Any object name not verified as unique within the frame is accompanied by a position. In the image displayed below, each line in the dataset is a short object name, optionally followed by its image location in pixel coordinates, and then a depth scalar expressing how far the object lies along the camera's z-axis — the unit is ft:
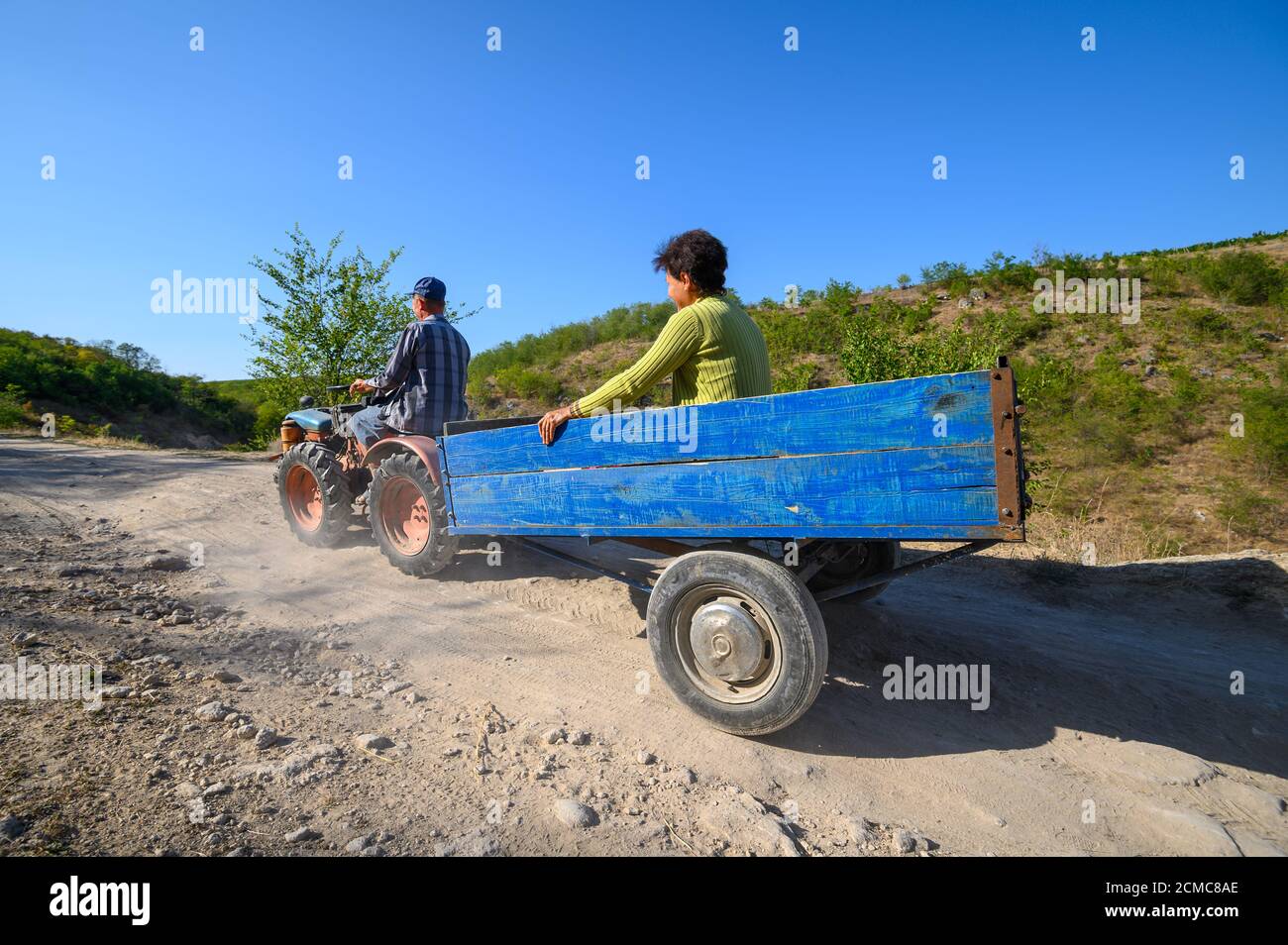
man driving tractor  16.69
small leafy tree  44.98
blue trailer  7.39
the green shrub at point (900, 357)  27.35
